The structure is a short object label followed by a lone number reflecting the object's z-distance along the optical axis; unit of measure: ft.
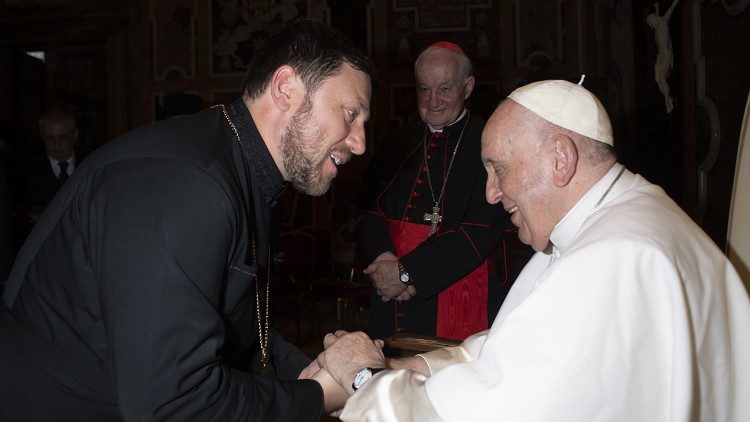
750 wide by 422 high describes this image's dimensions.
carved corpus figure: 18.35
